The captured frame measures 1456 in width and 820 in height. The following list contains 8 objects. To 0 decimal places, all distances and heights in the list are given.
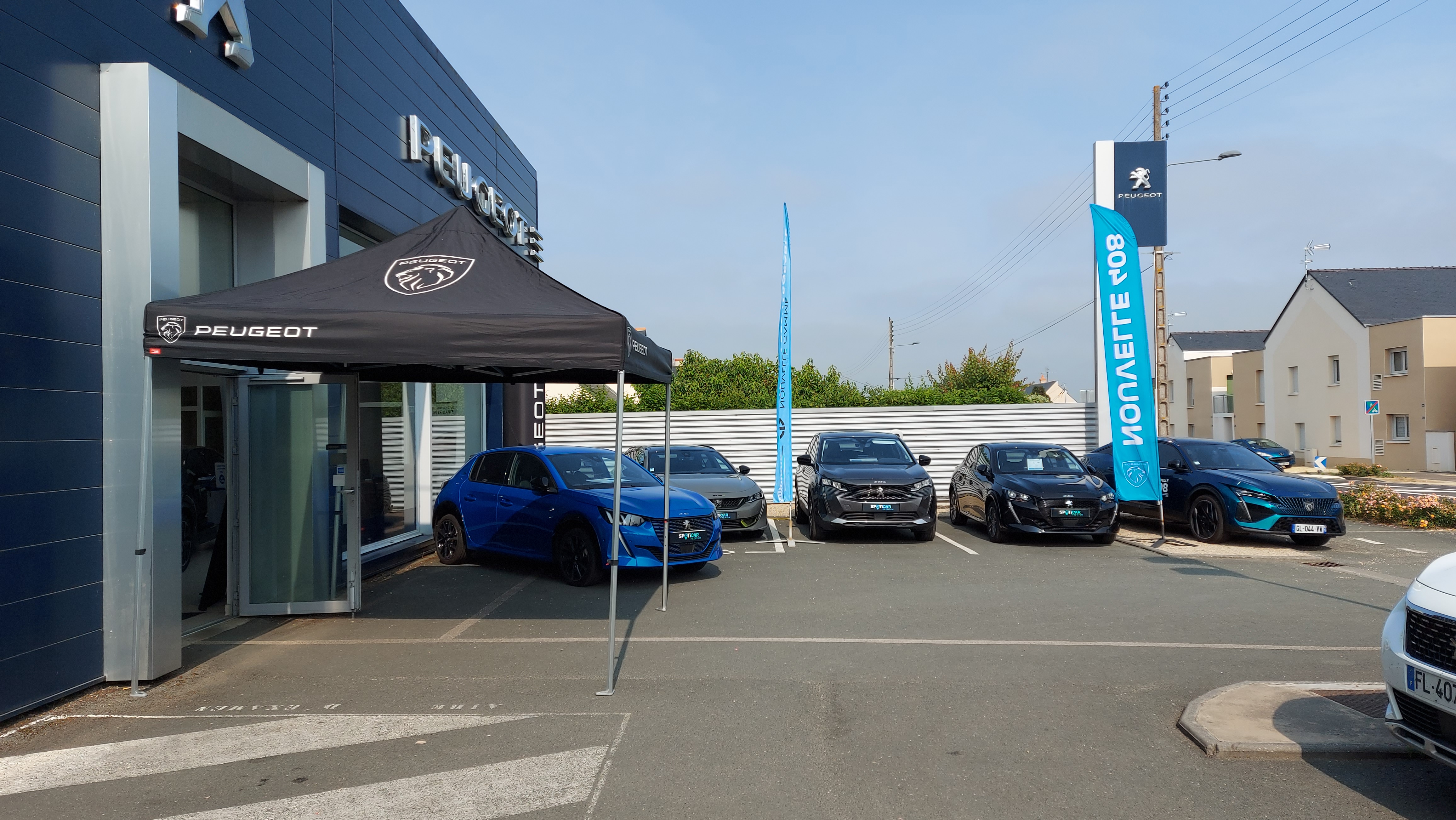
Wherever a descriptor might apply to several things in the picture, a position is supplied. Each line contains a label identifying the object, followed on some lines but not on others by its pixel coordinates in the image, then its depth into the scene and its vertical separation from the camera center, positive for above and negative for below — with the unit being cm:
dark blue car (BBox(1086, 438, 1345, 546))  1230 -115
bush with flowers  1479 -160
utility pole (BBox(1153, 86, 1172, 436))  2095 +226
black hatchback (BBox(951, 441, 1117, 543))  1272 -112
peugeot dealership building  548 +81
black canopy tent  592 +64
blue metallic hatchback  951 -103
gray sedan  1339 -96
